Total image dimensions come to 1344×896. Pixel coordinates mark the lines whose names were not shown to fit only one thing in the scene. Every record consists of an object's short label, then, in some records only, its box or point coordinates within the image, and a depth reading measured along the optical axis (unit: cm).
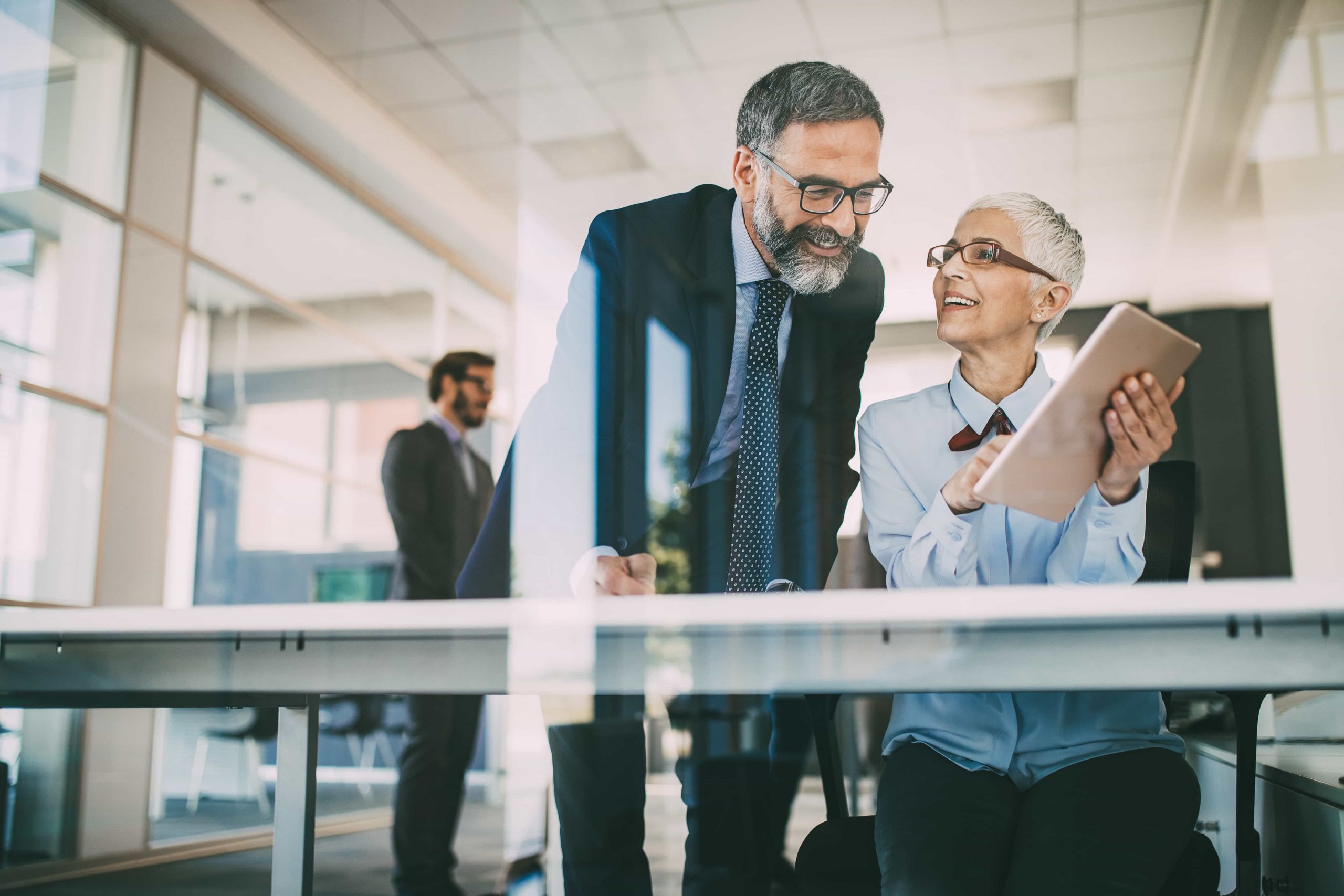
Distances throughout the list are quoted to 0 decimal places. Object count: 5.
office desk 85
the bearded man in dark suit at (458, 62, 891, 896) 185
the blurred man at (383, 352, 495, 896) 269
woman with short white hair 101
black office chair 102
